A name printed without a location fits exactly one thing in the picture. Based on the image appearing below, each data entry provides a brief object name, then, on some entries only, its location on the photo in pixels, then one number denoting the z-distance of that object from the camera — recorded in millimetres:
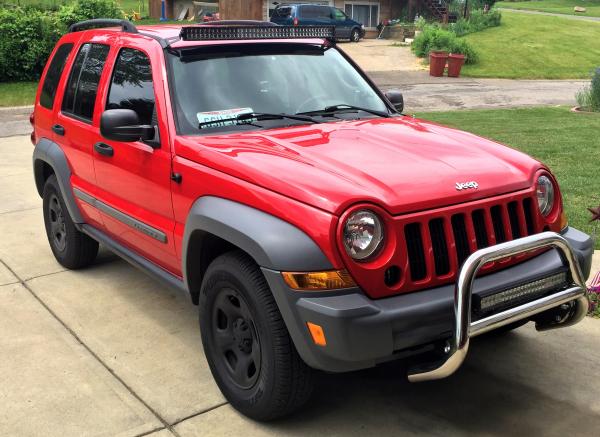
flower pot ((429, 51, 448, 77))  24125
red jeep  3057
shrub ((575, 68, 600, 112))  14637
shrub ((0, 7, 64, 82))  18656
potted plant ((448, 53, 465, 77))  23984
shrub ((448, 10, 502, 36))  32453
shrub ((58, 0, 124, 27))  20344
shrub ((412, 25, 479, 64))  26688
